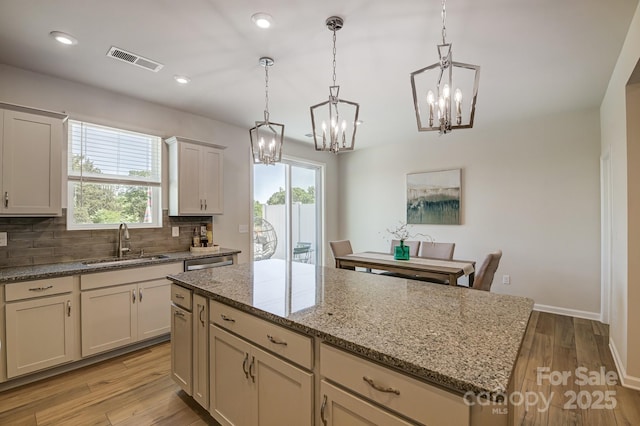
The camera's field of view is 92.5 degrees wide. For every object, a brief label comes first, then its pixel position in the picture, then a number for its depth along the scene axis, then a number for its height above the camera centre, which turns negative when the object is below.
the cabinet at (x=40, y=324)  2.38 -0.90
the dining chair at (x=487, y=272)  3.14 -0.62
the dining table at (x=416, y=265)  3.23 -0.61
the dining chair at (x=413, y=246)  4.61 -0.50
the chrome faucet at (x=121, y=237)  3.34 -0.26
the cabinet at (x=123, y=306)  2.75 -0.90
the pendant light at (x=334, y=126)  2.09 +0.62
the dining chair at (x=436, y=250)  4.18 -0.52
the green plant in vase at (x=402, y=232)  5.37 -0.35
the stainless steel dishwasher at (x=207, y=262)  3.44 -0.58
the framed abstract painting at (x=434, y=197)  5.01 +0.27
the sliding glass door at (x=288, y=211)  5.04 +0.04
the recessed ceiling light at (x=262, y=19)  2.06 +1.34
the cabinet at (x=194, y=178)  3.69 +0.45
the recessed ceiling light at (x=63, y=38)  2.26 +1.33
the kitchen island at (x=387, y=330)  0.96 -0.48
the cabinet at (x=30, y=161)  2.51 +0.45
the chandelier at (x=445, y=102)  1.52 +0.58
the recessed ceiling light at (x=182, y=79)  2.99 +1.34
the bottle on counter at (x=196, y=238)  4.00 -0.32
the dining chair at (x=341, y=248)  4.50 -0.52
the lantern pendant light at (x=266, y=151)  2.62 +0.55
